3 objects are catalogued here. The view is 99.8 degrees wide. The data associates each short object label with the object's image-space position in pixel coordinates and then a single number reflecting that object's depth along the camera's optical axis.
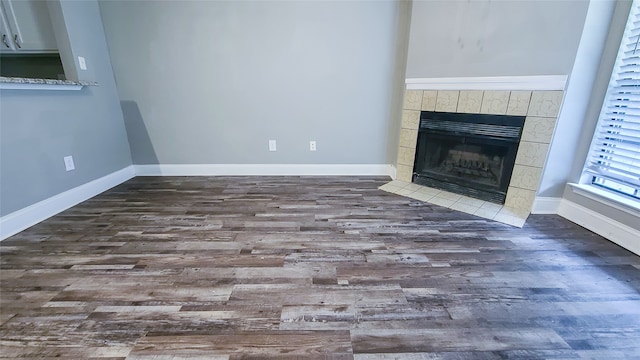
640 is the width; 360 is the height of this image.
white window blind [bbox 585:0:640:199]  1.80
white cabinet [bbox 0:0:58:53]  2.40
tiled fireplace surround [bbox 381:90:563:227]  2.14
